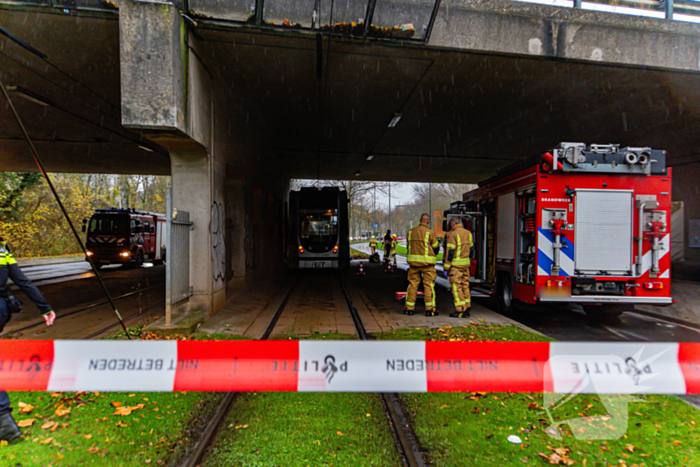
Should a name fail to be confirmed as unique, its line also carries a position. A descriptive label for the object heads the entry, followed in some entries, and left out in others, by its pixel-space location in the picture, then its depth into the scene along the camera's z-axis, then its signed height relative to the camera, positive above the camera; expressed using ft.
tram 50.70 -0.10
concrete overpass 20.54 +10.84
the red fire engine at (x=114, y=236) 61.87 -1.45
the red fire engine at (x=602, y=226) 23.61 +0.27
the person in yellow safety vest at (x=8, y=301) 10.38 -2.17
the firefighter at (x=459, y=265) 25.88 -2.41
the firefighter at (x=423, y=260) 25.55 -2.05
